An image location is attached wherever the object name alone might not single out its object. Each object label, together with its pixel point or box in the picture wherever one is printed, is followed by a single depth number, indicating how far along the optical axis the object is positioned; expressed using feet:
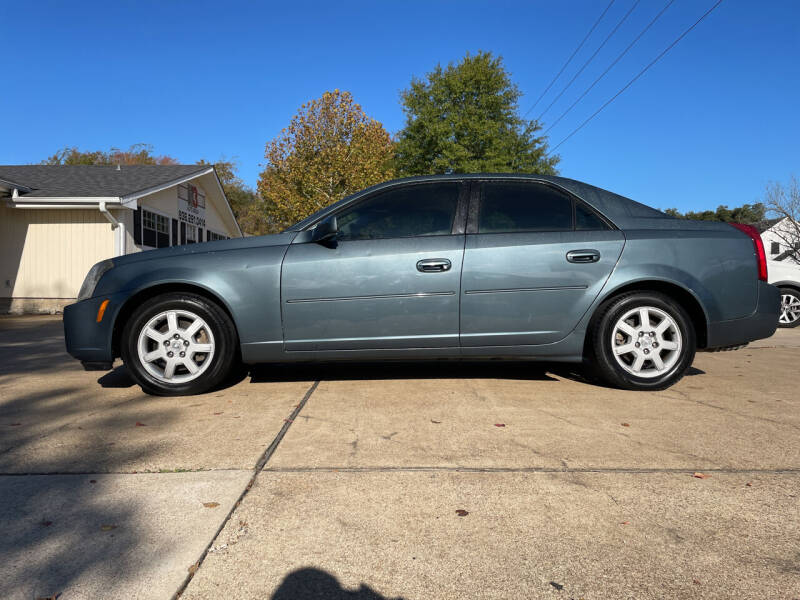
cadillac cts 13.02
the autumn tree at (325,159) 85.71
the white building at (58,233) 44.47
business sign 58.75
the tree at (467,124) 92.73
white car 34.37
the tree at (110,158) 162.20
